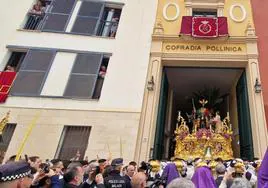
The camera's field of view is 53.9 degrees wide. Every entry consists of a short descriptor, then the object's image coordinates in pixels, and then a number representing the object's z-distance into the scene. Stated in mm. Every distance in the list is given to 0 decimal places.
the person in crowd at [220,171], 5074
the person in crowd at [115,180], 4259
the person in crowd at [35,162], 5729
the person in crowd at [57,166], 4707
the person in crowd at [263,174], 2320
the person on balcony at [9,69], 11828
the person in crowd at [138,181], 3768
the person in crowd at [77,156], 9547
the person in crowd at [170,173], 5332
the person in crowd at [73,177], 3707
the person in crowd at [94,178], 3890
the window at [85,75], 11156
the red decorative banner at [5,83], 10938
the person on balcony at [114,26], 13461
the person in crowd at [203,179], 4105
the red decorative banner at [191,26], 12132
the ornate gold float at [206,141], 10516
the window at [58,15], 13016
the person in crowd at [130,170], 5164
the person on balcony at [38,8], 13881
